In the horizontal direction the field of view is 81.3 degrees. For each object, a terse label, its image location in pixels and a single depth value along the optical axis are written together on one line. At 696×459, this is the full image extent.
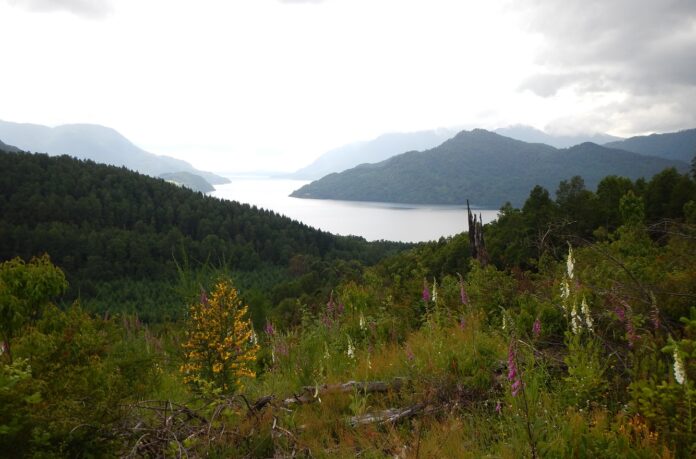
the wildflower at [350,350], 5.35
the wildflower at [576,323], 4.10
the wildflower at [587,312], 3.97
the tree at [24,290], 5.64
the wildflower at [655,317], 3.49
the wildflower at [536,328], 4.40
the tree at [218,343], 5.73
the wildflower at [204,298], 6.17
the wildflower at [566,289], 4.48
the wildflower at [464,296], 5.50
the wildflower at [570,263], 4.56
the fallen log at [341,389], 4.48
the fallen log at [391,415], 3.82
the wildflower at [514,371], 2.75
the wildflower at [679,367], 2.76
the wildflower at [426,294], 5.88
